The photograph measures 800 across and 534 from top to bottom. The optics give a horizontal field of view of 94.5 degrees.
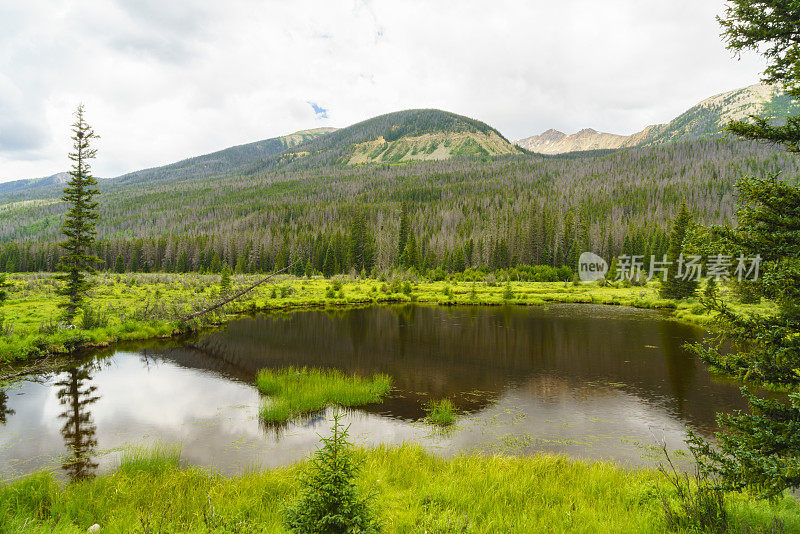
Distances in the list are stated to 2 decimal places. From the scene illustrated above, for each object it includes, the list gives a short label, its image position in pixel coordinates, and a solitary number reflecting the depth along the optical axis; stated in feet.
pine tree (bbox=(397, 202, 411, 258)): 367.35
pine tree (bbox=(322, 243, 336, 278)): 354.33
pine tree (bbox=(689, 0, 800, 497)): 19.06
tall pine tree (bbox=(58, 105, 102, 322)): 87.25
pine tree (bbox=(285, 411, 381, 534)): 16.33
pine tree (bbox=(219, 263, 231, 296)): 136.46
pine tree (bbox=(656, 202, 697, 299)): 154.14
